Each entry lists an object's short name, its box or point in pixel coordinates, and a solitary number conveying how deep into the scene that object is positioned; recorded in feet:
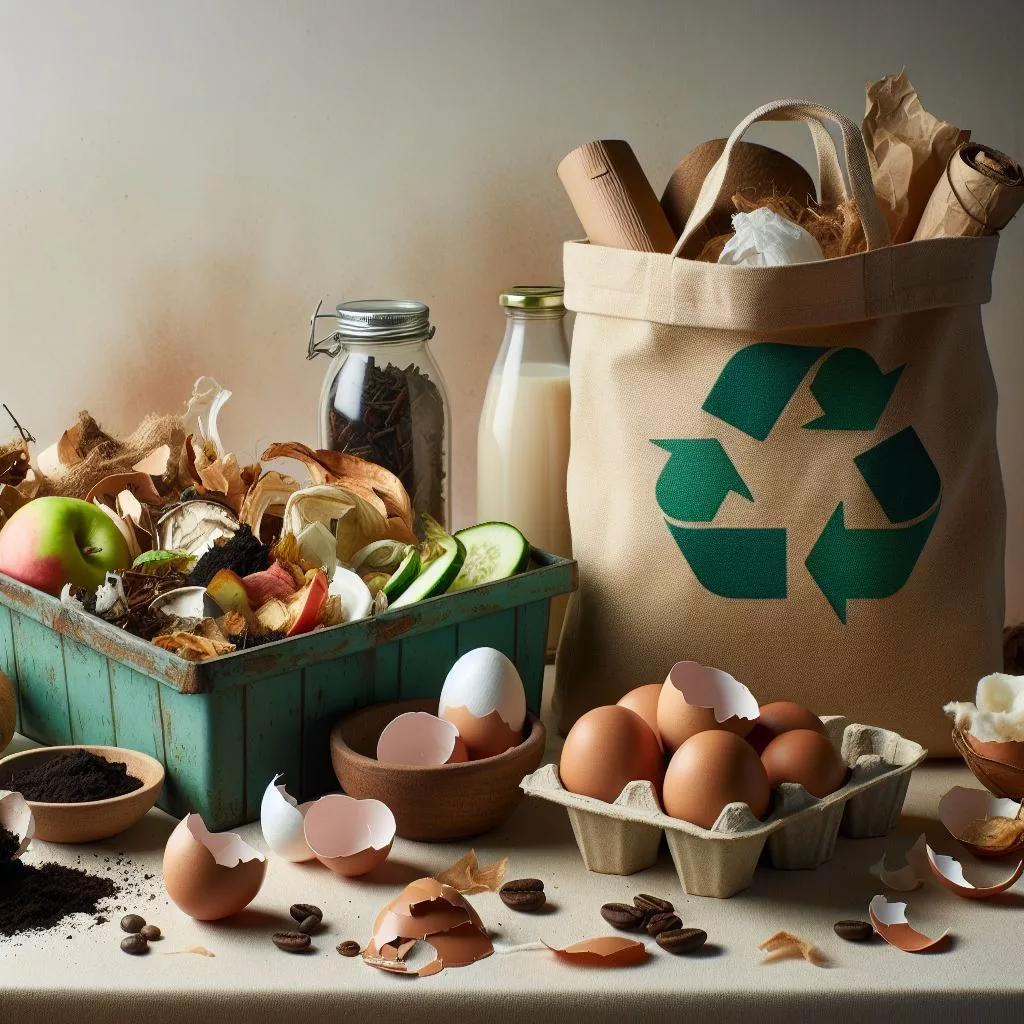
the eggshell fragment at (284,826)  3.79
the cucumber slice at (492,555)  4.27
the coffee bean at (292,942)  3.56
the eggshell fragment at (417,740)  3.90
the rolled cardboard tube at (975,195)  4.06
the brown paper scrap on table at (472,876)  3.76
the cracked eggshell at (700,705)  3.79
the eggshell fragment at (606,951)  3.53
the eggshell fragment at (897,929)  3.57
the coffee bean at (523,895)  3.68
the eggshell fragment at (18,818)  3.73
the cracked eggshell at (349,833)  3.74
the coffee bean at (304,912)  3.63
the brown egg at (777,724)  3.86
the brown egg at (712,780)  3.64
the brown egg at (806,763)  3.75
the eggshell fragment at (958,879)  3.70
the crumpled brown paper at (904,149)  4.27
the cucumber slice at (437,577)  4.14
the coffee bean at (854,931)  3.60
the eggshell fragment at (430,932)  3.53
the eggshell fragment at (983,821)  3.80
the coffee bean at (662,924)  3.60
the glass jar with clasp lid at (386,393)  4.53
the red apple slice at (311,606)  3.99
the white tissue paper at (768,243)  4.10
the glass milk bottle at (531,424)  4.63
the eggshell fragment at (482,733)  3.90
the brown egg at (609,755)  3.73
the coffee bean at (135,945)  3.55
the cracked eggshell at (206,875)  3.59
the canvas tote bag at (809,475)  4.11
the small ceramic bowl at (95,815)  3.83
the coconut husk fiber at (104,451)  4.60
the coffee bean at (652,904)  3.64
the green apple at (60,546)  4.22
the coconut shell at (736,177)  4.39
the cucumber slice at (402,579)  4.18
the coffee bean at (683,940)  3.56
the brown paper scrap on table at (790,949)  3.55
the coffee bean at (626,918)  3.62
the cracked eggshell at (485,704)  3.90
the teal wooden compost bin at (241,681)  3.89
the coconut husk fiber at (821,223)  4.24
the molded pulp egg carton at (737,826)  3.66
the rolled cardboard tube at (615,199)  4.29
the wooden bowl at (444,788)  3.82
